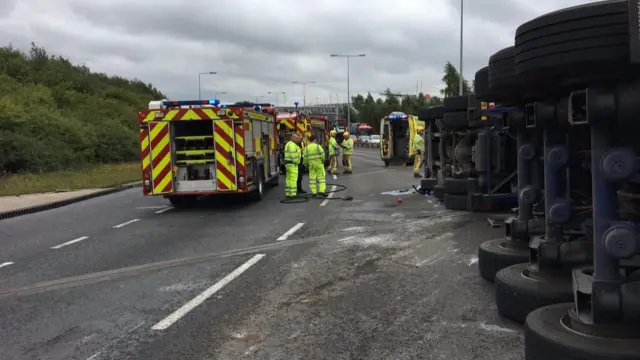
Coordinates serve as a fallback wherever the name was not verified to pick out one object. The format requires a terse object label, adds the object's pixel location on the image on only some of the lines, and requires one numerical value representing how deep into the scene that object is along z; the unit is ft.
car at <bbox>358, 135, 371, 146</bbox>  220.02
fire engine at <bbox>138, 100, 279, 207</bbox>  41.73
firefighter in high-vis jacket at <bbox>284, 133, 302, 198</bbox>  47.32
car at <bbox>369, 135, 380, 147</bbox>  210.79
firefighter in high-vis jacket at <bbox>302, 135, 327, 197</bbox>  48.39
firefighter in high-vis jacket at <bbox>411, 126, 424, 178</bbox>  64.90
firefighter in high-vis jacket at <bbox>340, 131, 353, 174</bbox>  78.02
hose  45.78
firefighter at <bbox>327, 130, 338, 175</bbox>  74.59
